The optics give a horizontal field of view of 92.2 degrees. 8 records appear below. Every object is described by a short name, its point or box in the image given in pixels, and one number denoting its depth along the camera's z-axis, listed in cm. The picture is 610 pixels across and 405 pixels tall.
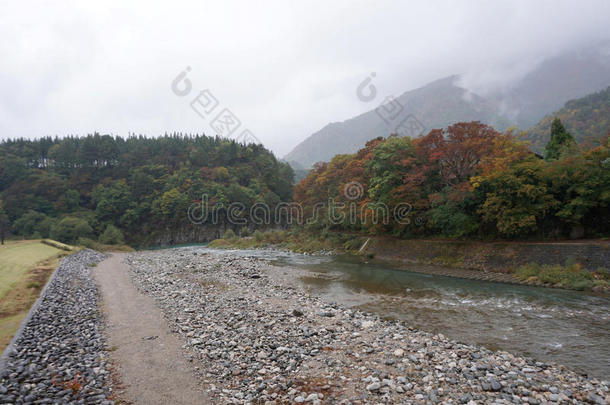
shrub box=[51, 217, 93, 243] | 4651
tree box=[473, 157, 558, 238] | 1805
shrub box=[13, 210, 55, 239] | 4947
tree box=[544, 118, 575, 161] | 2664
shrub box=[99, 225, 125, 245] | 5215
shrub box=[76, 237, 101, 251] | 4482
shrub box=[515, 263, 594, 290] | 1420
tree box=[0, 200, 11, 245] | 4337
